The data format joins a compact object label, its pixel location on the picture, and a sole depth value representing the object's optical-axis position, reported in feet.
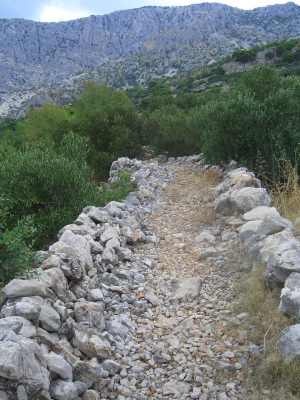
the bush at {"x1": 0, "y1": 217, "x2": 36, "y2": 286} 15.56
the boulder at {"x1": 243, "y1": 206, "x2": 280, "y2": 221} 23.73
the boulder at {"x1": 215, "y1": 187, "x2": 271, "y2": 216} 26.40
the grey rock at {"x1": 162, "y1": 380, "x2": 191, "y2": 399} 12.66
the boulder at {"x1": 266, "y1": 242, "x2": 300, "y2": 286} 16.03
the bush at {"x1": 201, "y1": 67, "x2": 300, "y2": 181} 37.22
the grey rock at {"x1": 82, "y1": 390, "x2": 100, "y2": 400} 11.93
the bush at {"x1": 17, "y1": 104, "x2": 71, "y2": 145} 80.07
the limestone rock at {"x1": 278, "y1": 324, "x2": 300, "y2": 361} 12.38
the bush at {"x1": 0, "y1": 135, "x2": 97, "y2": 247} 31.35
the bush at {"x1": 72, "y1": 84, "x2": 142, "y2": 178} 65.92
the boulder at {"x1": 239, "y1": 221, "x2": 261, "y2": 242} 21.45
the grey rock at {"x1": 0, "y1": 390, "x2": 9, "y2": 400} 10.09
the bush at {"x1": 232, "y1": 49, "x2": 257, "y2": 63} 215.76
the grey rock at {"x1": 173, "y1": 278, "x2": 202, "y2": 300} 18.35
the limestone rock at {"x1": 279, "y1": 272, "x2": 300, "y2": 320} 14.14
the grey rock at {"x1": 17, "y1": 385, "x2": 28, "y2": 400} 10.33
